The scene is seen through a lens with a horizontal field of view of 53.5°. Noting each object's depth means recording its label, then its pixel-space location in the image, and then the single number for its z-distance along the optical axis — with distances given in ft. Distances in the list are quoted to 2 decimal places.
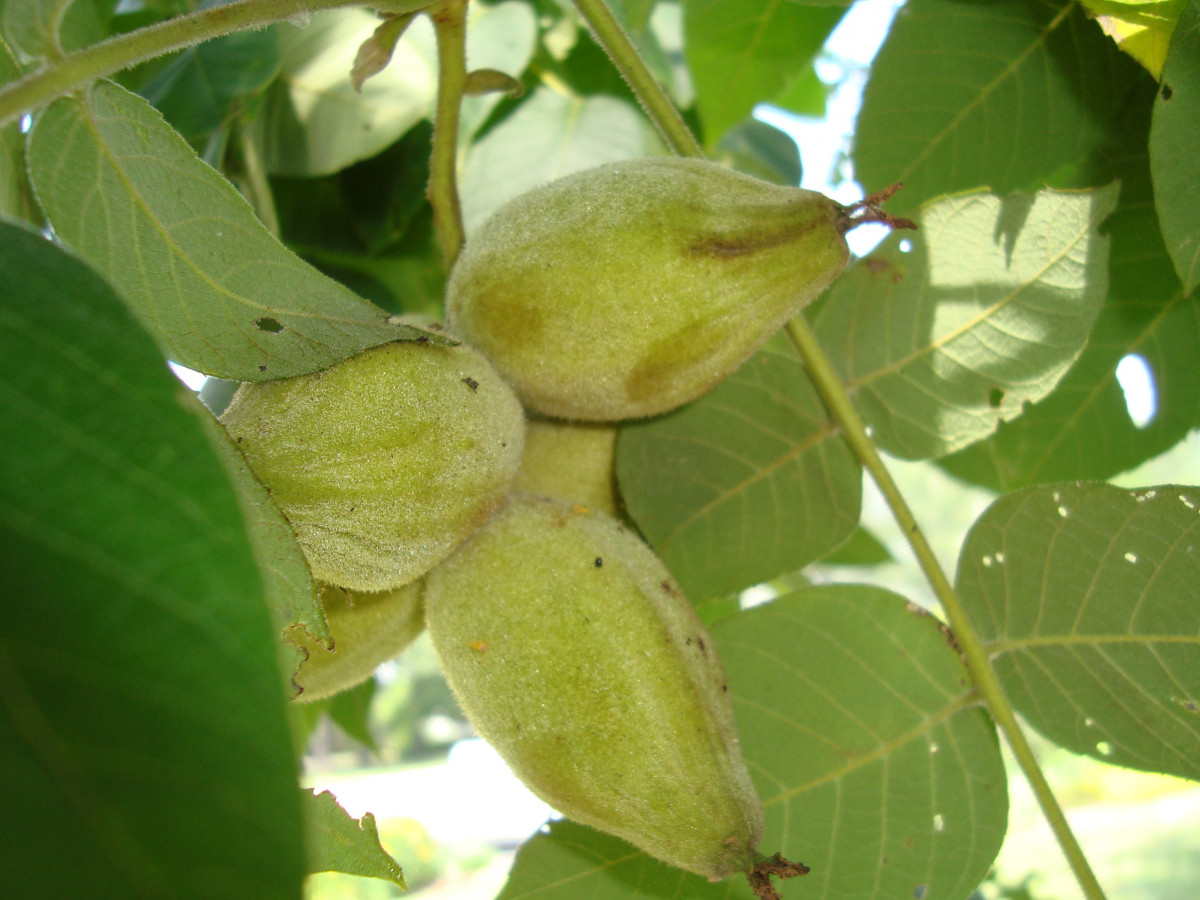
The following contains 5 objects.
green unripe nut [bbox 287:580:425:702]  0.59
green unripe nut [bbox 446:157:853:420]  0.53
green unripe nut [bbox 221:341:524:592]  0.50
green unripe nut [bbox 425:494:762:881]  0.51
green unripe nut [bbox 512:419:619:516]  0.64
